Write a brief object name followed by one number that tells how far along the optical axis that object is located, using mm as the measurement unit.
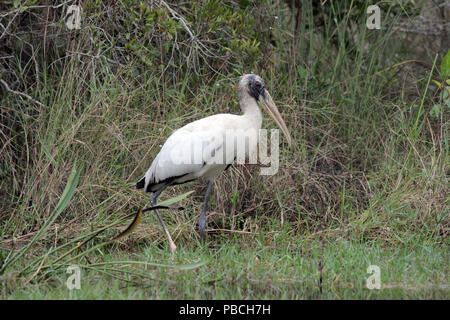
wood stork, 9922
